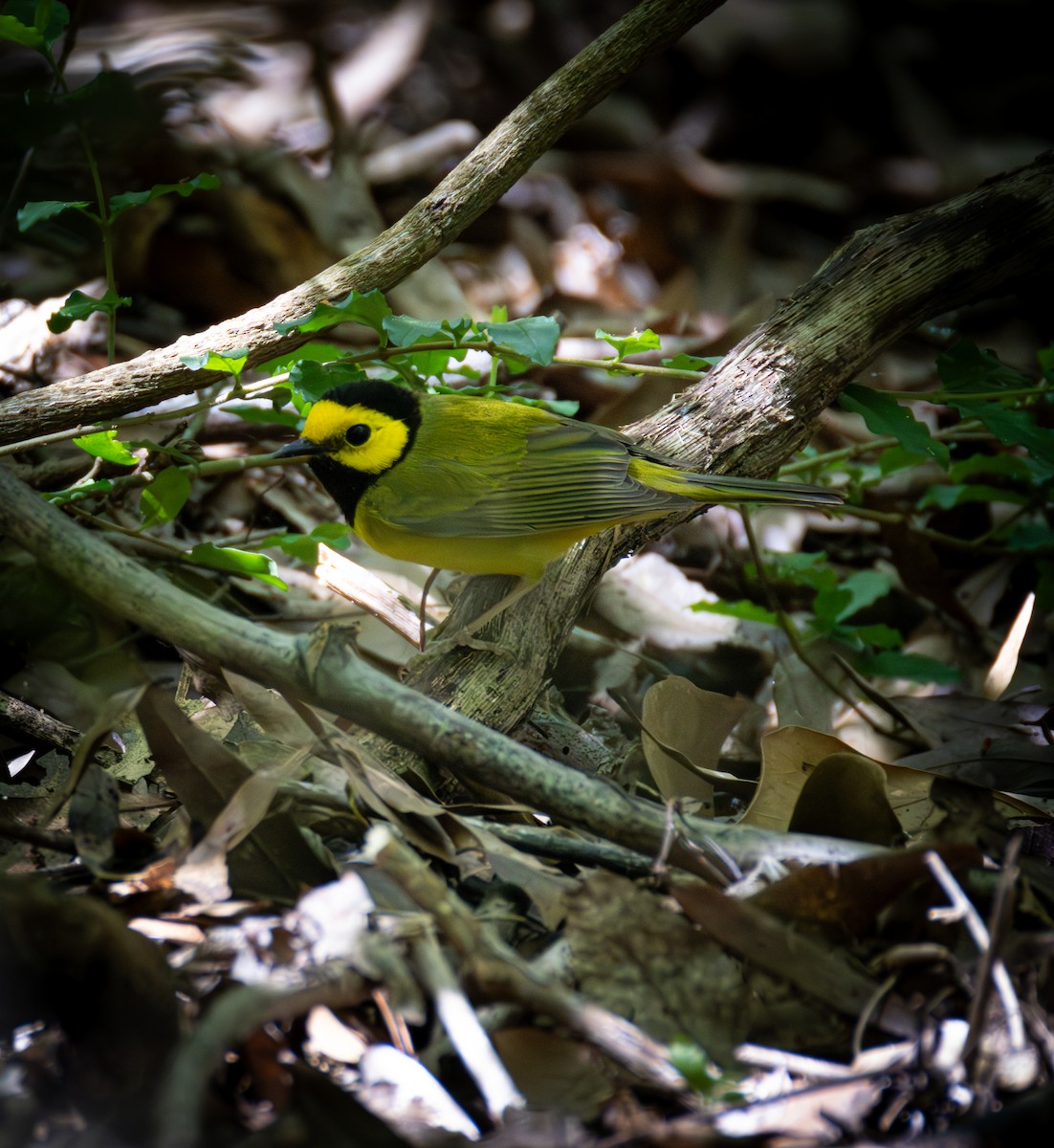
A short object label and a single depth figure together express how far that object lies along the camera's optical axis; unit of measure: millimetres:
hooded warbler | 5664
